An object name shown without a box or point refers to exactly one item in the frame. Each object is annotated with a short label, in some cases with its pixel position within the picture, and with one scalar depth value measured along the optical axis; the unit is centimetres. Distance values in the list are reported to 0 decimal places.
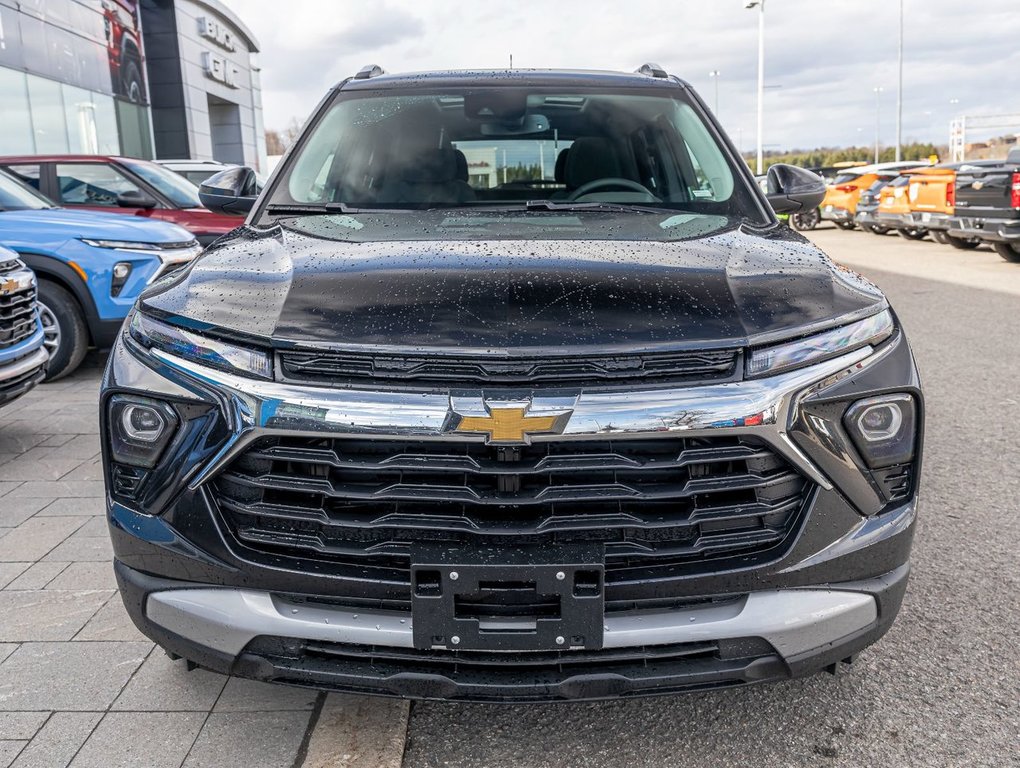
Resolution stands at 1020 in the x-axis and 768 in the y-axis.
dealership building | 2075
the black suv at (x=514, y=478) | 193
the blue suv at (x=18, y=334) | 484
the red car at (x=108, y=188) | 870
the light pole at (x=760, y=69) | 3983
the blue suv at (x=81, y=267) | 690
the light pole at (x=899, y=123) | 4688
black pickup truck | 1288
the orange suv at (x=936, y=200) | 1559
